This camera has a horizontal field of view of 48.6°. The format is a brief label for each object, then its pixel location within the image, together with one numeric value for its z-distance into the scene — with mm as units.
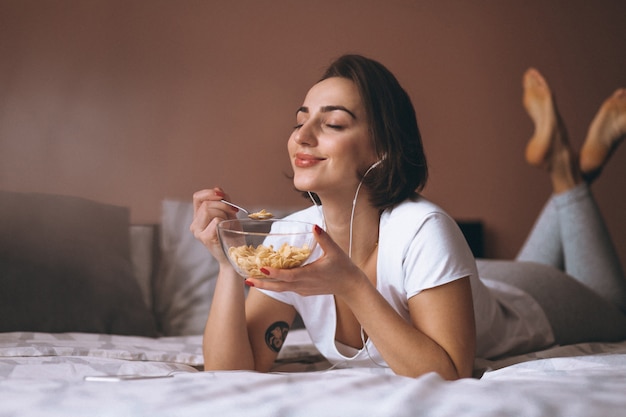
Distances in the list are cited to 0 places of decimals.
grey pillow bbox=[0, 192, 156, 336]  1462
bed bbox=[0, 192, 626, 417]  674
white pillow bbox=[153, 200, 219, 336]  1818
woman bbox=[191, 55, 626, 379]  1021
